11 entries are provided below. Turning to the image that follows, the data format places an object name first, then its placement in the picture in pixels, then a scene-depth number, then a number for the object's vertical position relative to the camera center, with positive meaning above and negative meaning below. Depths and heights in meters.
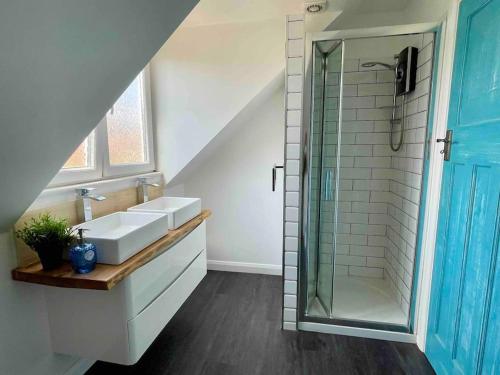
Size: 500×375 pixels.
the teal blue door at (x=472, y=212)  1.10 -0.27
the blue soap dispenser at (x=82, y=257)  1.10 -0.43
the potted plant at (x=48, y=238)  1.11 -0.36
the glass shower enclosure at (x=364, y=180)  1.83 -0.22
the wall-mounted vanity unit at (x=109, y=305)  1.10 -0.71
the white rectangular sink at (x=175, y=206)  1.66 -0.40
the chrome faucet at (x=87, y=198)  1.45 -0.25
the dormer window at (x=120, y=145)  1.59 +0.05
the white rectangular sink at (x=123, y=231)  1.17 -0.41
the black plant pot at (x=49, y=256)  1.12 -0.44
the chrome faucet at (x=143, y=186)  1.99 -0.26
